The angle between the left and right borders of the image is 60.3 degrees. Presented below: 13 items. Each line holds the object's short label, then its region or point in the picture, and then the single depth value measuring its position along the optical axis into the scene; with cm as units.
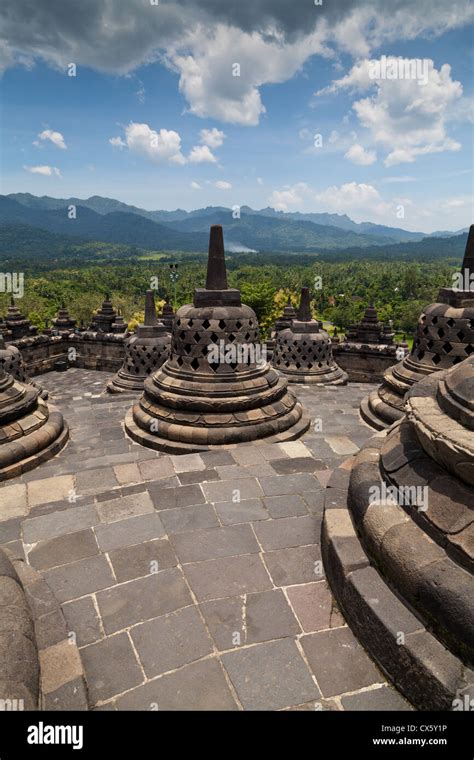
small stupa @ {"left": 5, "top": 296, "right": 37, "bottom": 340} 2069
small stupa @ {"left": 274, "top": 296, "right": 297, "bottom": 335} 2155
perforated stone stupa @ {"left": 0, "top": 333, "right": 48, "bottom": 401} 1170
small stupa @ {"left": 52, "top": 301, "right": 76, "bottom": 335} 2419
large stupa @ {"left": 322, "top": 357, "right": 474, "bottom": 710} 226
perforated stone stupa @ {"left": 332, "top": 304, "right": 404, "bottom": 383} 1888
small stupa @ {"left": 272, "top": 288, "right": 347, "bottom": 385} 1358
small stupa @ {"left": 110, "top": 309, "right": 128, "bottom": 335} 2423
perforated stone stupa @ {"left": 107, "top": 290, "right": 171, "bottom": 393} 1505
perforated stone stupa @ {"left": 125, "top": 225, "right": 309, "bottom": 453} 672
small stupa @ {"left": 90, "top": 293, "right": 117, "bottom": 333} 2497
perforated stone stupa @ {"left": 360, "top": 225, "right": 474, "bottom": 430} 710
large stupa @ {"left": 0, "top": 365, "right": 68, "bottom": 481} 561
